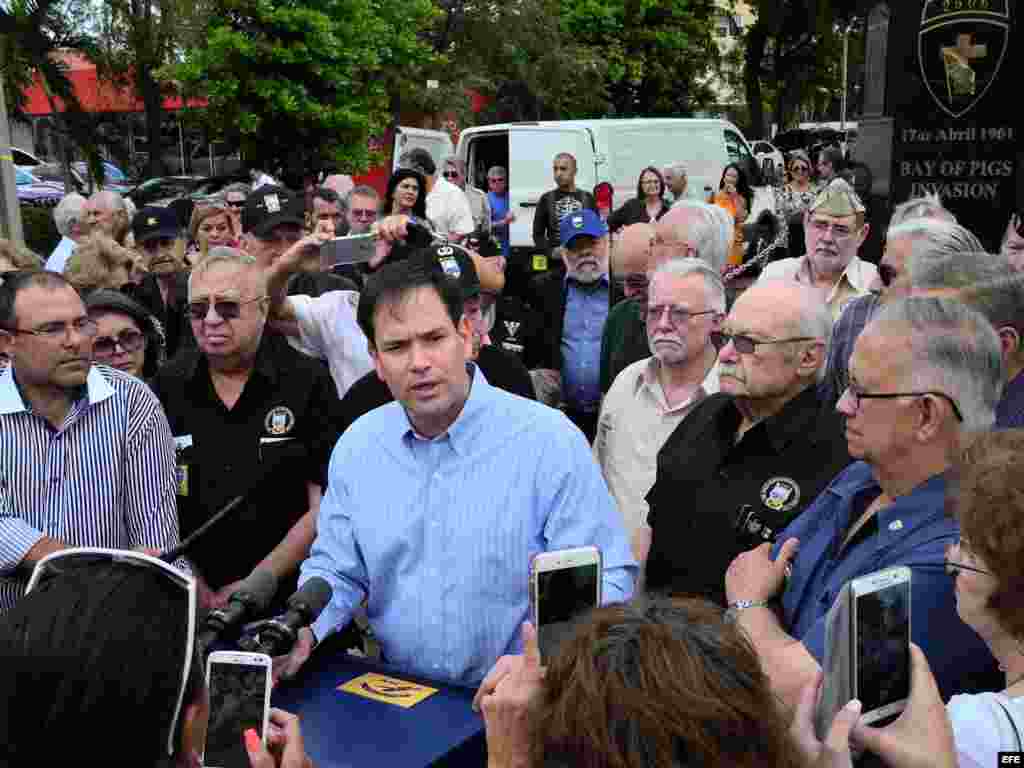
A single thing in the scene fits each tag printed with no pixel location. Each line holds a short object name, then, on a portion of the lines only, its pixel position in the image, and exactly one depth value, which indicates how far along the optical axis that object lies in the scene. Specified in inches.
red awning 626.5
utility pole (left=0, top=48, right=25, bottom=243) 312.8
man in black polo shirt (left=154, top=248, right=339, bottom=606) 149.0
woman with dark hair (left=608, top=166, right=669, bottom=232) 432.5
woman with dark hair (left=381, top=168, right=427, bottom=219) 324.2
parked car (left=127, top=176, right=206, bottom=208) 742.3
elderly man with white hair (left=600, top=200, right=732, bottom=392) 200.2
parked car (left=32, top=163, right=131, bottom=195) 702.3
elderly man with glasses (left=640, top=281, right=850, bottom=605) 120.8
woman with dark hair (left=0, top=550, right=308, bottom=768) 55.8
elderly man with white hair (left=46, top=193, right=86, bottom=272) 279.7
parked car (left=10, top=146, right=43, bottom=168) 1210.6
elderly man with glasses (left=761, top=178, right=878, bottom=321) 210.4
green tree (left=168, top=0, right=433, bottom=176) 703.7
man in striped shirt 133.9
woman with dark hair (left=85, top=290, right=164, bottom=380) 175.9
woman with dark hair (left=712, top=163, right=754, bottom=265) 457.7
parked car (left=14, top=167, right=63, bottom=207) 1002.7
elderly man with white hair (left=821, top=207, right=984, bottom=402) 168.1
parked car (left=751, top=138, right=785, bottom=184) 770.2
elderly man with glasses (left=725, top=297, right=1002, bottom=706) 92.4
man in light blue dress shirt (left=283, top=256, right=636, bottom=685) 108.1
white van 568.4
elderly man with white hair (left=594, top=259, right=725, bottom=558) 158.2
